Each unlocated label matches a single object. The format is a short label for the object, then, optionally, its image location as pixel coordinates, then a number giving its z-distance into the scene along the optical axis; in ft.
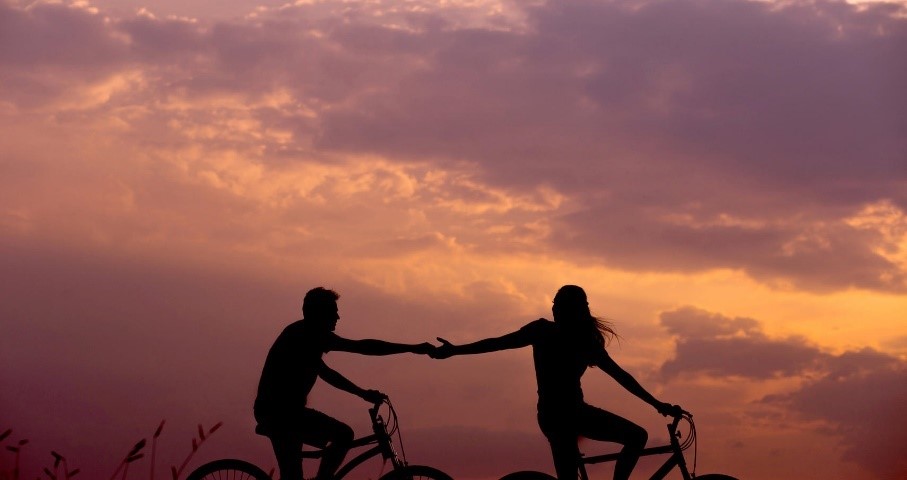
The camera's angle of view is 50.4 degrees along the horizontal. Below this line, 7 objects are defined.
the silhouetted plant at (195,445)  15.35
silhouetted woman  29.68
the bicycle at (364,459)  32.73
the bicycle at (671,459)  30.48
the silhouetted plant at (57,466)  15.84
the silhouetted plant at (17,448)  16.67
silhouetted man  33.35
